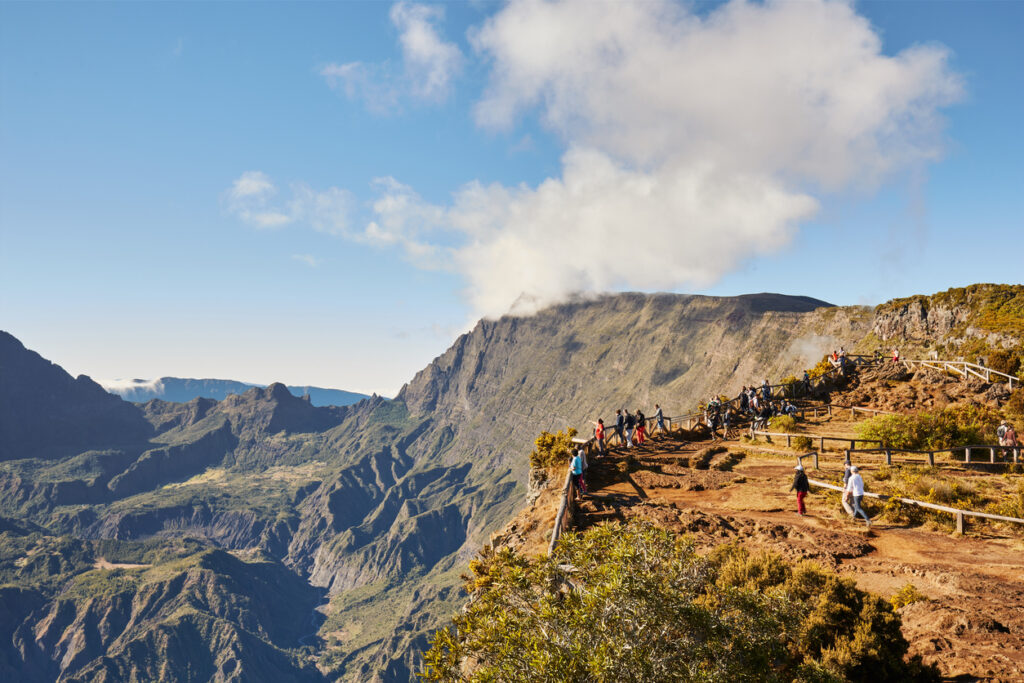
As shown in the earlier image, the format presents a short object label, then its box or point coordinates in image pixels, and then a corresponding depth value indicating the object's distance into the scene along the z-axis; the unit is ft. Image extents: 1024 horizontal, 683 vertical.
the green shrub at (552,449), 92.27
